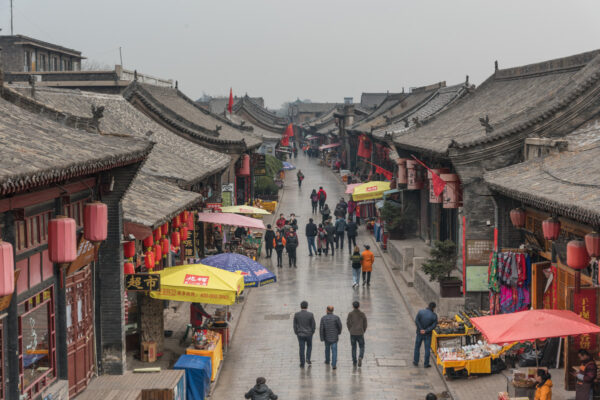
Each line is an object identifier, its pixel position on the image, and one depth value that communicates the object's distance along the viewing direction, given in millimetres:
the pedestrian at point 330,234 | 30156
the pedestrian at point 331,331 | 15703
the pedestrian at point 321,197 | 40656
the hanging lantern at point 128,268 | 13398
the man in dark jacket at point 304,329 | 15820
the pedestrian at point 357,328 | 15852
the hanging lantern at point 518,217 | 15938
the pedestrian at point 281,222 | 31672
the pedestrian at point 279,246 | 27791
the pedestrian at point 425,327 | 15734
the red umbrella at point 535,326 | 11586
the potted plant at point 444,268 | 19625
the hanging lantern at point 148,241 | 14269
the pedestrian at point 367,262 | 23562
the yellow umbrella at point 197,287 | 14383
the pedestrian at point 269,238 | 28947
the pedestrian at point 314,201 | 41425
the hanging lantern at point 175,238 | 17484
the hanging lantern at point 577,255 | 12078
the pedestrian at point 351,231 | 29031
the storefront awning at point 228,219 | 22609
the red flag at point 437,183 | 20562
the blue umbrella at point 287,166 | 59375
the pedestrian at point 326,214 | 35219
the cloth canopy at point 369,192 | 32938
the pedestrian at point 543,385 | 11508
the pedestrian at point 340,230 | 30500
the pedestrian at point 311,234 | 29438
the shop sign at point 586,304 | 12578
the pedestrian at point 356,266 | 23250
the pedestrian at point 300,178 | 53625
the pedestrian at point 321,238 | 30141
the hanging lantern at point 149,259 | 14204
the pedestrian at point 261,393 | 11859
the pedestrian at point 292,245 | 27266
